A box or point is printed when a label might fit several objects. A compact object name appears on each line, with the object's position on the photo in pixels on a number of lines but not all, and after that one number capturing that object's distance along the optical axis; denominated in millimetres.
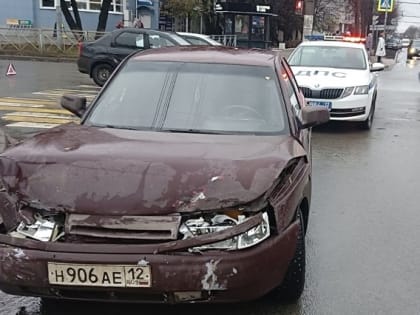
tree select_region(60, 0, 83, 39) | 31406
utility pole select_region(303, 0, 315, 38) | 26344
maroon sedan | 3197
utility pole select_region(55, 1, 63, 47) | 29812
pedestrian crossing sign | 32688
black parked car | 17219
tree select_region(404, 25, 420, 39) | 153350
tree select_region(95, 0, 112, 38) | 32000
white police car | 11094
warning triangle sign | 18980
